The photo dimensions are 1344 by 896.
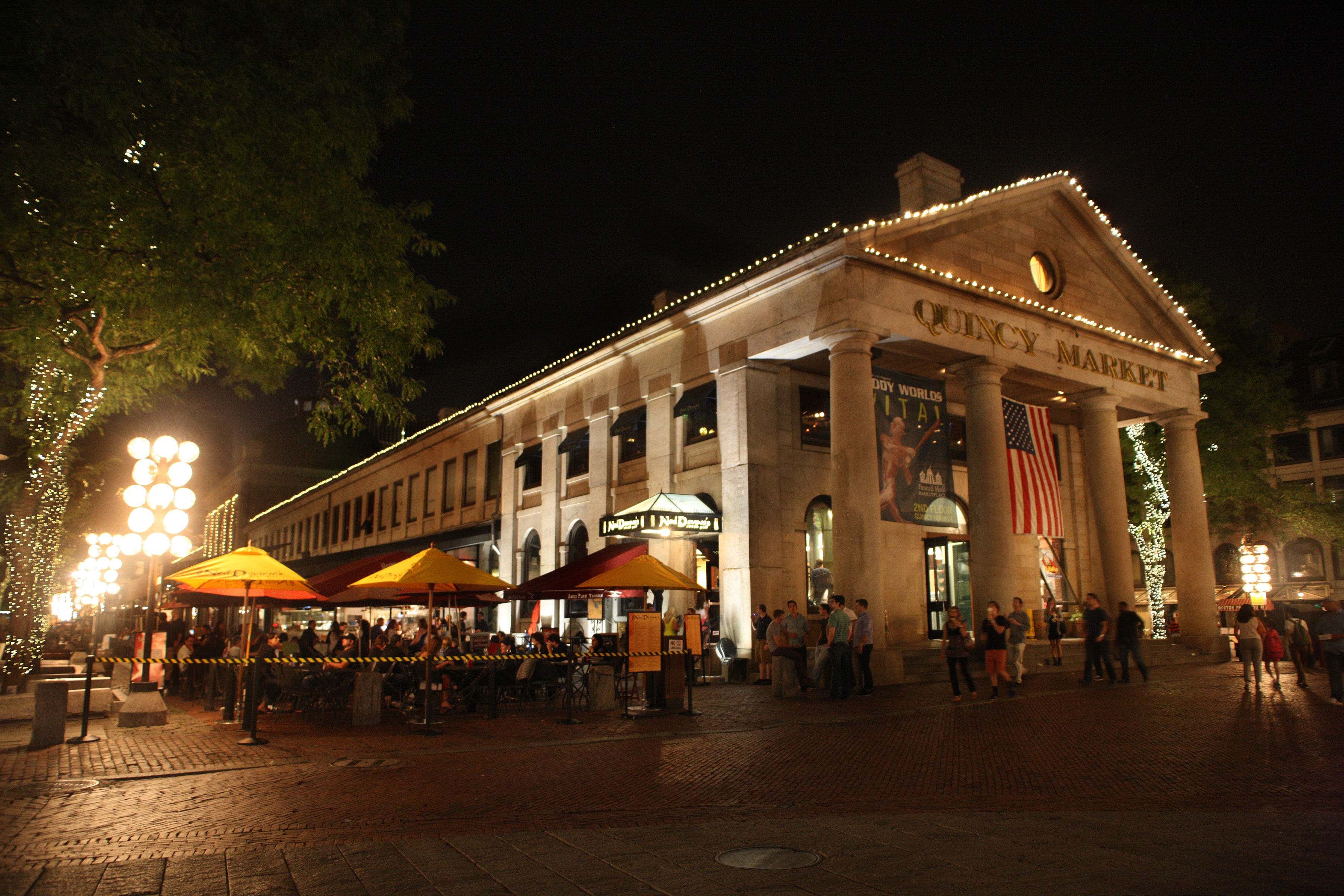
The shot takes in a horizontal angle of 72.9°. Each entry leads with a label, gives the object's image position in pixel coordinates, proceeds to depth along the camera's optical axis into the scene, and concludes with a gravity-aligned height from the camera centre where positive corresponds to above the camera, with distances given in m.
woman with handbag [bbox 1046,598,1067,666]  21.67 -0.86
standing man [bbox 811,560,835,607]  22.11 +0.54
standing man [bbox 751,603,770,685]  19.28 -0.78
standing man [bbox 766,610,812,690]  16.61 -0.81
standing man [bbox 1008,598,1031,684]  17.16 -0.82
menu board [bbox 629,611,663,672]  14.17 -0.43
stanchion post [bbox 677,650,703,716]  14.05 -1.18
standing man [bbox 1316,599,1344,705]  13.96 -0.66
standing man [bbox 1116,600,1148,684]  17.66 -0.66
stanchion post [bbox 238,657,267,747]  11.63 -1.10
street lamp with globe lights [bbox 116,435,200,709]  13.66 +1.82
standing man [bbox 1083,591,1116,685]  17.39 -0.62
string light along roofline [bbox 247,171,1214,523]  19.48 +7.87
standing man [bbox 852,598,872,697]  16.47 -0.71
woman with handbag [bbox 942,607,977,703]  15.45 -0.70
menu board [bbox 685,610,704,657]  15.95 -0.42
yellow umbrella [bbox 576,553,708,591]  14.62 +0.52
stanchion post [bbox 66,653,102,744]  11.71 -1.36
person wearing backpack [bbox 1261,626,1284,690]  17.34 -0.92
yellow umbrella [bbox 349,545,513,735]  13.87 +0.60
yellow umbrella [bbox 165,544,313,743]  13.32 +0.64
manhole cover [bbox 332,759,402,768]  9.86 -1.61
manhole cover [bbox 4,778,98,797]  8.48 -1.57
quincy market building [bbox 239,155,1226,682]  19.78 +5.06
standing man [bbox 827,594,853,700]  15.90 -0.84
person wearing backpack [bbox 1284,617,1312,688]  17.36 -0.91
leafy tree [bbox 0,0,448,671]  12.71 +6.32
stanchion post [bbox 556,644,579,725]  13.42 -1.17
